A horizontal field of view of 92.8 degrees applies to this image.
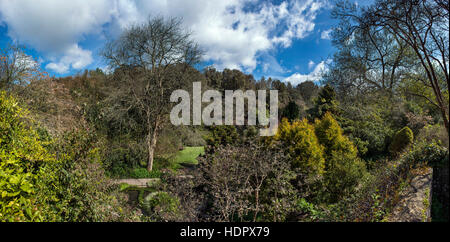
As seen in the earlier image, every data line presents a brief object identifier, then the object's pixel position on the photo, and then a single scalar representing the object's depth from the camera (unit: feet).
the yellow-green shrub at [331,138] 27.89
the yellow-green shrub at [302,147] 23.81
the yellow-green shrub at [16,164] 7.85
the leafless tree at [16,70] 32.42
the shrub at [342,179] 22.49
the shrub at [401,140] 30.94
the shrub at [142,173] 42.86
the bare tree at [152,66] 45.73
